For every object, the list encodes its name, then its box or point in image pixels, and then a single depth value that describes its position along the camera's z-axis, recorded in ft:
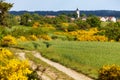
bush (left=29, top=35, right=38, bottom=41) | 341.76
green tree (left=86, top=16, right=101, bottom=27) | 587.68
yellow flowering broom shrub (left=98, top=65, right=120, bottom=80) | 101.09
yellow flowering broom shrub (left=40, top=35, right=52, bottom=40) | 355.66
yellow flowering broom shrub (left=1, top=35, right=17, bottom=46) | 230.27
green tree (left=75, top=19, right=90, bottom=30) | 553.48
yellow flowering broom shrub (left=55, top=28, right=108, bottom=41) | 337.13
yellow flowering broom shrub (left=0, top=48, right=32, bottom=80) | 61.93
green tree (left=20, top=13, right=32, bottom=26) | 630.74
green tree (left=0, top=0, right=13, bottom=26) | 251.60
